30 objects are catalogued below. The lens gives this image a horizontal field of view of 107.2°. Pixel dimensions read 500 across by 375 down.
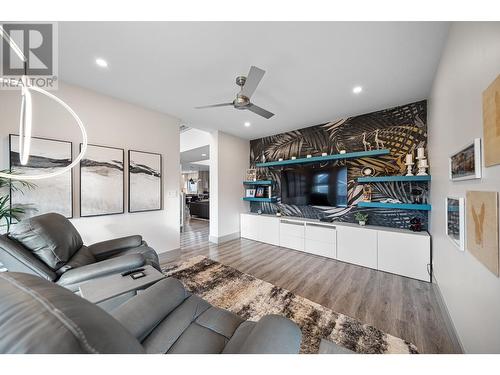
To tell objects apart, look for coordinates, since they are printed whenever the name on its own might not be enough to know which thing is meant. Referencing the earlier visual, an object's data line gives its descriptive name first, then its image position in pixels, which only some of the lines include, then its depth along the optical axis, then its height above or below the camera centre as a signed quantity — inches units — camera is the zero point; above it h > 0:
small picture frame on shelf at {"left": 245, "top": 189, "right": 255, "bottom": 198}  187.0 -4.4
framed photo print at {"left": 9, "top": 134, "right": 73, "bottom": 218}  78.2 +5.1
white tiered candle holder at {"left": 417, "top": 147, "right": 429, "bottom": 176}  101.6 +14.1
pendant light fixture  27.9 +11.8
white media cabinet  97.8 -35.5
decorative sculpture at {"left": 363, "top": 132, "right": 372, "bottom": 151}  127.4 +30.5
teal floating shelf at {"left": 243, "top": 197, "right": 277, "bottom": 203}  172.2 -10.4
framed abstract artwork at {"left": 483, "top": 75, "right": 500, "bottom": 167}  35.1 +13.0
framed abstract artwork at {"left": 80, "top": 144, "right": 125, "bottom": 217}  95.0 +4.4
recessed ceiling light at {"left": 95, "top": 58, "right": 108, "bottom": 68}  74.4 +52.3
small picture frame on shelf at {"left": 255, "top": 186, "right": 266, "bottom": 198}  181.8 -3.3
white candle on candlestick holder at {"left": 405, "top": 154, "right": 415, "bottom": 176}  106.2 +14.3
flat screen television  134.5 +1.8
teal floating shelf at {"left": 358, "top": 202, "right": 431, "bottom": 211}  100.2 -10.4
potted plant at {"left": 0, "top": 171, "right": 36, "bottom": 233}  70.5 -4.8
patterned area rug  57.0 -47.8
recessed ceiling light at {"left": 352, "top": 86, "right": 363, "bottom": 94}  94.6 +51.8
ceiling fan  69.6 +42.7
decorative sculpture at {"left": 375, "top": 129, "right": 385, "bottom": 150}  122.8 +30.6
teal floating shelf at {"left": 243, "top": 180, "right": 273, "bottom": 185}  173.9 +6.3
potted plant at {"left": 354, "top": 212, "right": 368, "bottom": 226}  123.4 -20.2
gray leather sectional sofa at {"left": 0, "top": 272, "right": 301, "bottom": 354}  16.6 -23.3
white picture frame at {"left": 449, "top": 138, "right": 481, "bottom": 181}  43.1 +6.8
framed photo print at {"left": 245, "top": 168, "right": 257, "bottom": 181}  185.9 +14.4
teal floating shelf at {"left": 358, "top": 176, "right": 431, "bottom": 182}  100.9 +5.7
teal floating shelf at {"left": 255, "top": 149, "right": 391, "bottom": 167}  117.9 +22.7
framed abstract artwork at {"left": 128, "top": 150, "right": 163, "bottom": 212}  110.7 +5.2
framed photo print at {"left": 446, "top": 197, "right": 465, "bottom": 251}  51.8 -10.2
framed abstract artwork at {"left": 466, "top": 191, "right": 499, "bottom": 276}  36.4 -8.8
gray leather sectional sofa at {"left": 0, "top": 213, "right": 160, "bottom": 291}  51.7 -20.2
